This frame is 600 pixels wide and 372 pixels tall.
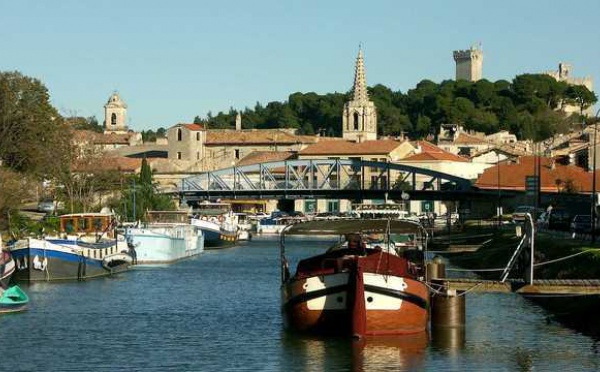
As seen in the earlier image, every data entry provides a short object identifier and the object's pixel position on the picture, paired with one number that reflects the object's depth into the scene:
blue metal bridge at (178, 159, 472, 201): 123.06
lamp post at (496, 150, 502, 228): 98.14
